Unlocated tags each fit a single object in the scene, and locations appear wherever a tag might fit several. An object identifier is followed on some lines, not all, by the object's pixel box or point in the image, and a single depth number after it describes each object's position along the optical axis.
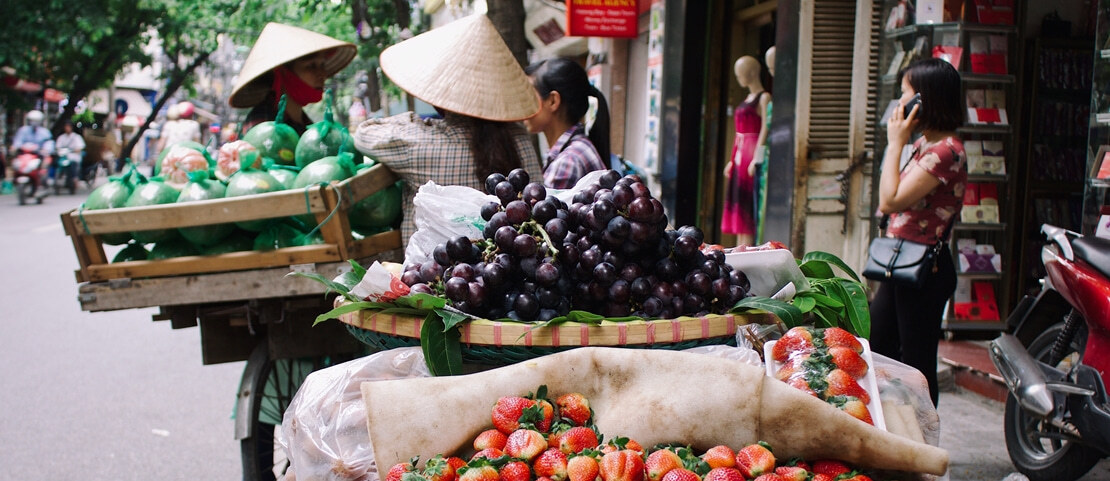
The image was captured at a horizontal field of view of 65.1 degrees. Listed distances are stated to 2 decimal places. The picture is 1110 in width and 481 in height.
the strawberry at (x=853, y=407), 1.63
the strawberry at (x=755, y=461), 1.52
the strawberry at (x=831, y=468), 1.57
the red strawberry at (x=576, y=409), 1.69
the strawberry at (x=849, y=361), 1.76
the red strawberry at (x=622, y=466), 1.47
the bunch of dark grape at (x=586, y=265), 1.94
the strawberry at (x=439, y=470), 1.54
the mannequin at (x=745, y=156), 7.14
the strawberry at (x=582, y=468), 1.48
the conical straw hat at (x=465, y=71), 3.32
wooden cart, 3.07
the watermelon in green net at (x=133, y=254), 3.27
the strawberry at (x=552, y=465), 1.51
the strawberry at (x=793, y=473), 1.51
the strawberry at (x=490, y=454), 1.56
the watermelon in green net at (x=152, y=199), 3.20
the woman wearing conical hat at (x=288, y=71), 4.36
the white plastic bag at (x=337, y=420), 1.80
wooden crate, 3.06
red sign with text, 8.68
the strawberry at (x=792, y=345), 1.84
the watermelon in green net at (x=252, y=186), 3.17
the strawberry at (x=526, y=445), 1.56
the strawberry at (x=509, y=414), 1.65
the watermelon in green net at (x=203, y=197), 3.14
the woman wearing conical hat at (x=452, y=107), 3.34
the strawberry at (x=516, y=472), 1.51
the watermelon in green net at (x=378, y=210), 3.43
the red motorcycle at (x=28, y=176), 18.30
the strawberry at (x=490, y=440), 1.62
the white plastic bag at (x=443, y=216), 2.23
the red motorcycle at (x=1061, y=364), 3.27
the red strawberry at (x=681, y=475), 1.46
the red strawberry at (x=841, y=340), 1.84
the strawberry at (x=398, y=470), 1.59
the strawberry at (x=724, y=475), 1.47
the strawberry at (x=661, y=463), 1.50
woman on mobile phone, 3.55
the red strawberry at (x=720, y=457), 1.55
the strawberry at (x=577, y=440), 1.57
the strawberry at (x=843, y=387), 1.70
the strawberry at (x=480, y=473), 1.49
